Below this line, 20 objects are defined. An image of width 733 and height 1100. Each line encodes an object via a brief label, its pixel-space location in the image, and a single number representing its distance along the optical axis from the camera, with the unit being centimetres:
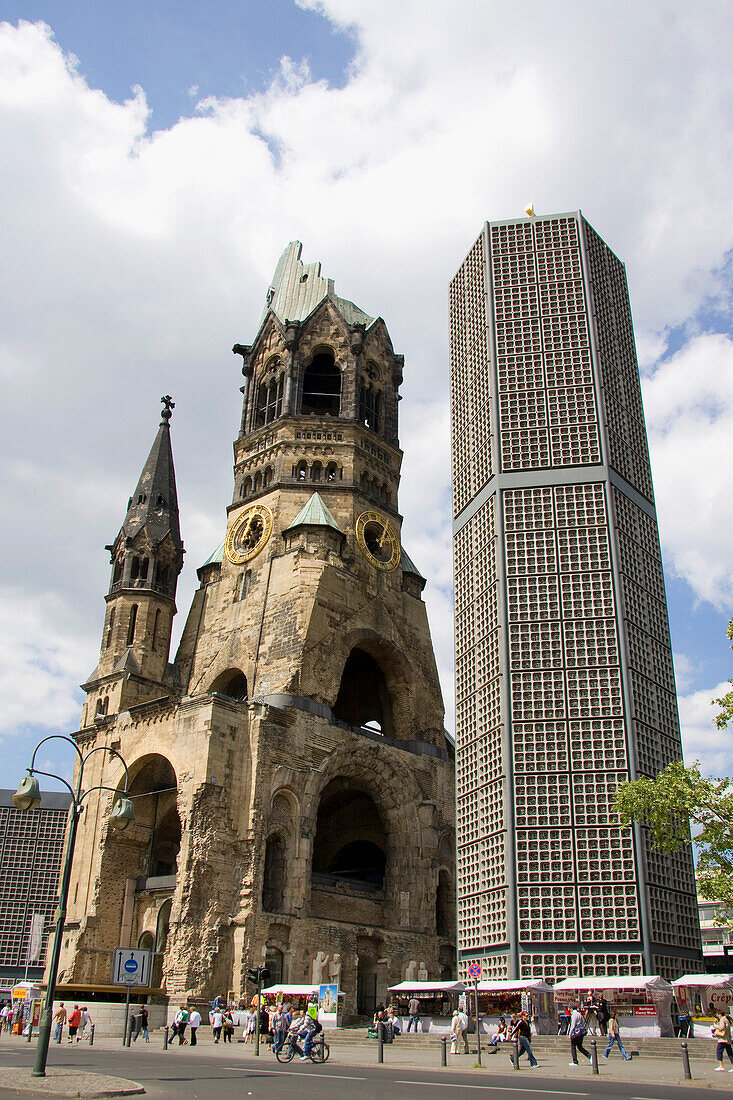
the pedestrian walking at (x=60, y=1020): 3106
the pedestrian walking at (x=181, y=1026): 2822
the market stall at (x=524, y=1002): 2778
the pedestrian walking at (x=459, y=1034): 2443
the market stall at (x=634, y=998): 2611
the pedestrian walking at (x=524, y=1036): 2073
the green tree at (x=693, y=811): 2394
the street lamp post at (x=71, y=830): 1588
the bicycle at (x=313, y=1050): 2161
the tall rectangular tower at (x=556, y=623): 3003
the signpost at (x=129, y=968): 2631
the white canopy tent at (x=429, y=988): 3073
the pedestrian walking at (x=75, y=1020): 2977
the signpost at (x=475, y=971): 2578
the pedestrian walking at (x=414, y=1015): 3198
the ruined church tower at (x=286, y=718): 3881
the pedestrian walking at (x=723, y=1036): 1942
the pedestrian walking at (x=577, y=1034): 2116
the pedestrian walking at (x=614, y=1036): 2197
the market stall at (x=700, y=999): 2652
